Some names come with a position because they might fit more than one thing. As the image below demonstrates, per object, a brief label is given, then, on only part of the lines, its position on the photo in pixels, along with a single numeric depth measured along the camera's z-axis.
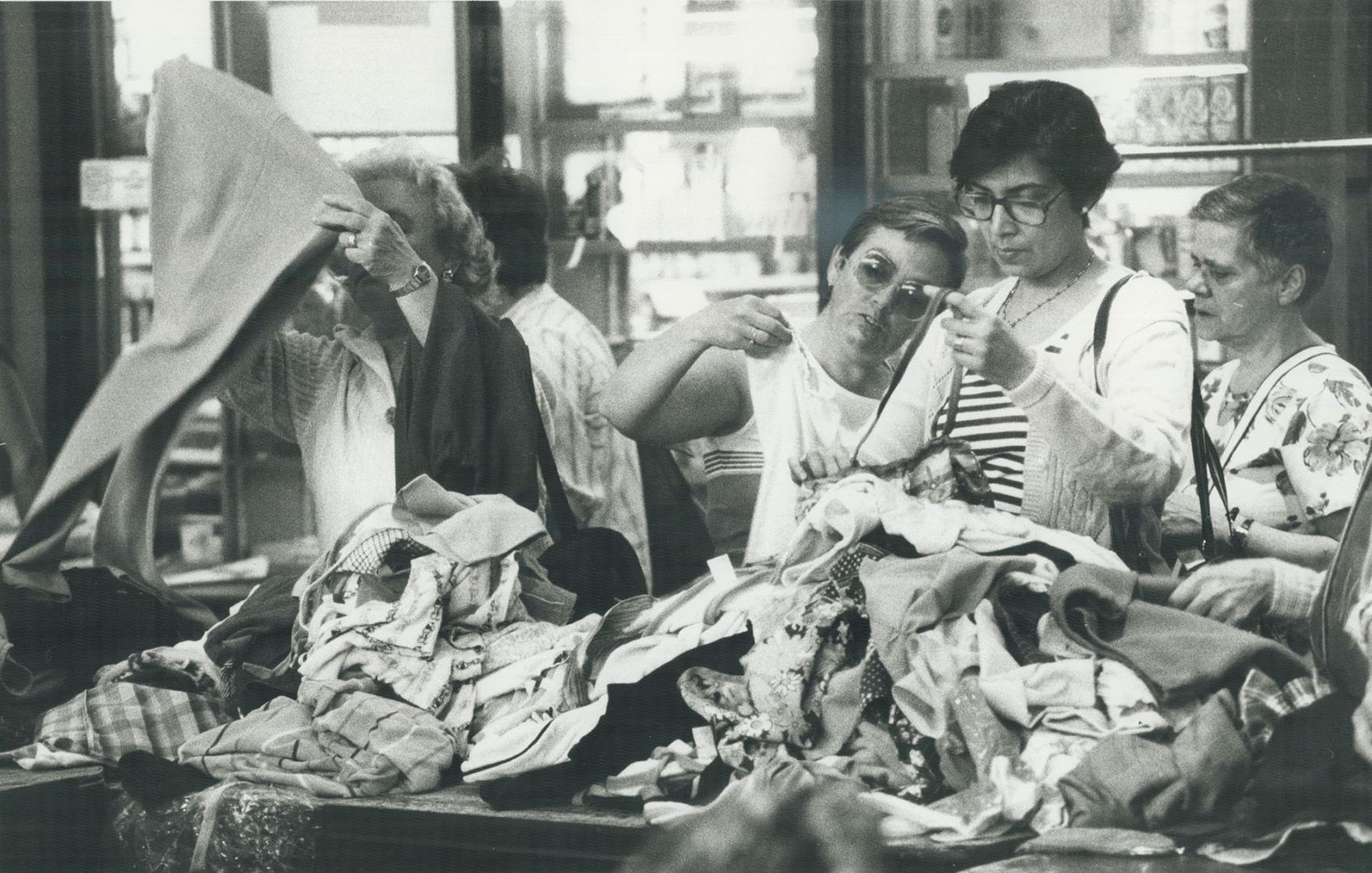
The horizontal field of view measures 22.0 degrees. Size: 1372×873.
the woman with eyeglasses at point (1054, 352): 4.30
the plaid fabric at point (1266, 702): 4.16
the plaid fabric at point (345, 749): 4.44
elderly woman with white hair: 4.75
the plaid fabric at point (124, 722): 4.62
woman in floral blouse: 4.59
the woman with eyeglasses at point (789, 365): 4.56
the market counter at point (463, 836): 4.34
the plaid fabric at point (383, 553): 4.59
